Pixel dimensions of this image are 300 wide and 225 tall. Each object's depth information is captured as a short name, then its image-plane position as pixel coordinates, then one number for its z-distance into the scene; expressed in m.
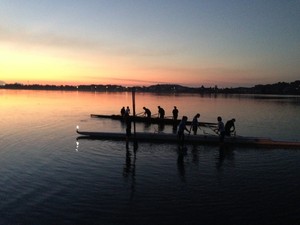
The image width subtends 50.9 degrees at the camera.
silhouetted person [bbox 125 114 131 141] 23.32
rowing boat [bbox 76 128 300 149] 22.41
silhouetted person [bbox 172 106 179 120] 35.34
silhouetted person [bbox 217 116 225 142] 21.67
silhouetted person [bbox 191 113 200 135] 24.75
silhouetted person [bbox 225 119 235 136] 23.26
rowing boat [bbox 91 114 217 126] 36.41
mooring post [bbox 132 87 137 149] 23.90
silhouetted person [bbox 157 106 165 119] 37.91
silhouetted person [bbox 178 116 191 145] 20.90
